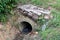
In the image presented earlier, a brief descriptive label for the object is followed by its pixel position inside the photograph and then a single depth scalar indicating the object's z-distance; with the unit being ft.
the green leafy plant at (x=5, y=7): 10.11
